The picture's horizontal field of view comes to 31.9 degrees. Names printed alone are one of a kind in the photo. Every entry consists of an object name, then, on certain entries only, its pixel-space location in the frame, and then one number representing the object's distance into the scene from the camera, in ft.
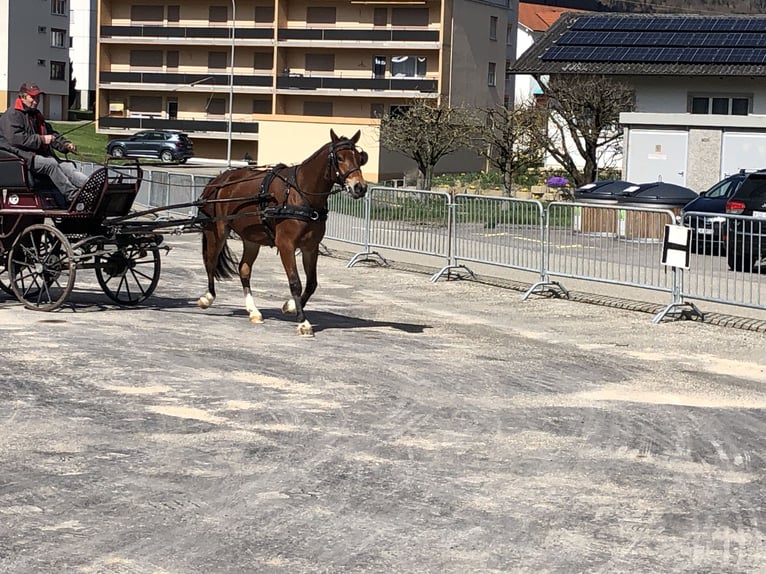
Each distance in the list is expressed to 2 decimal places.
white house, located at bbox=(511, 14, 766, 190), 144.97
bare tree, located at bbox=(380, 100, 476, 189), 160.66
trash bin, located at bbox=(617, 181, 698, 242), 93.91
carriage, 47.16
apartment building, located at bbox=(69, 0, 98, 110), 375.66
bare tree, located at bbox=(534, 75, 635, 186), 130.93
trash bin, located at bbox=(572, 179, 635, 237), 59.16
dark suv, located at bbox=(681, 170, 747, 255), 54.85
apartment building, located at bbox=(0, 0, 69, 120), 317.42
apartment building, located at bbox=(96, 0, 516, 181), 247.29
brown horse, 45.09
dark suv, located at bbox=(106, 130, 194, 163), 231.91
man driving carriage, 47.03
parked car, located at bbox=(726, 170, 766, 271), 53.47
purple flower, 149.72
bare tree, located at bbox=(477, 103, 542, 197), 135.44
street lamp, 218.22
